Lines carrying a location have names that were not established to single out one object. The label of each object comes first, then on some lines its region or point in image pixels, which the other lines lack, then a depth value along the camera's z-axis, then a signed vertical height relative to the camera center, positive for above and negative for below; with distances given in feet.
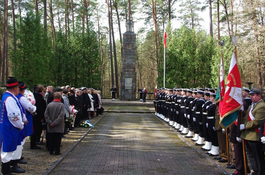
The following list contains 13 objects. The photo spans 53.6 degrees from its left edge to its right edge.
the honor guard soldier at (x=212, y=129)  26.76 -4.18
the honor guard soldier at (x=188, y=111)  35.04 -3.01
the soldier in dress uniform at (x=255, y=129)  18.38 -3.02
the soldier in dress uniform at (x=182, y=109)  38.31 -2.98
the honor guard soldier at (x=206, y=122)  28.16 -3.70
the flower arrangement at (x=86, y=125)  45.38 -6.07
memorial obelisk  110.32 +9.05
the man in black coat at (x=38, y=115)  28.89 -2.71
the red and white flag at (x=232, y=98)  20.62 -0.79
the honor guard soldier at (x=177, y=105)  41.45 -2.62
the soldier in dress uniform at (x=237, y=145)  20.40 -4.58
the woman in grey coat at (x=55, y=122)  26.25 -3.15
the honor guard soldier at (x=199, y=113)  30.63 -2.89
